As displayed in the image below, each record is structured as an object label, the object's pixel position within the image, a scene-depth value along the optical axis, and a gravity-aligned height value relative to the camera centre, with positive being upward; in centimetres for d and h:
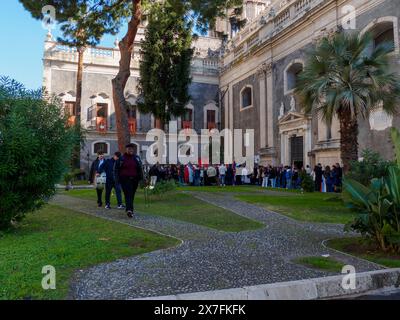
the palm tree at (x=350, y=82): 1377 +306
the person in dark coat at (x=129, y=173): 955 -5
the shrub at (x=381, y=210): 607 -57
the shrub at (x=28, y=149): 730 +41
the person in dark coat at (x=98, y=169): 1156 +6
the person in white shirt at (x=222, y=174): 2378 -16
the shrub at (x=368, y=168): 1133 +10
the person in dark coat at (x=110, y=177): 1140 -16
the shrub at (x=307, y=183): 1853 -52
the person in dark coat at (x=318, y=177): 2018 -27
